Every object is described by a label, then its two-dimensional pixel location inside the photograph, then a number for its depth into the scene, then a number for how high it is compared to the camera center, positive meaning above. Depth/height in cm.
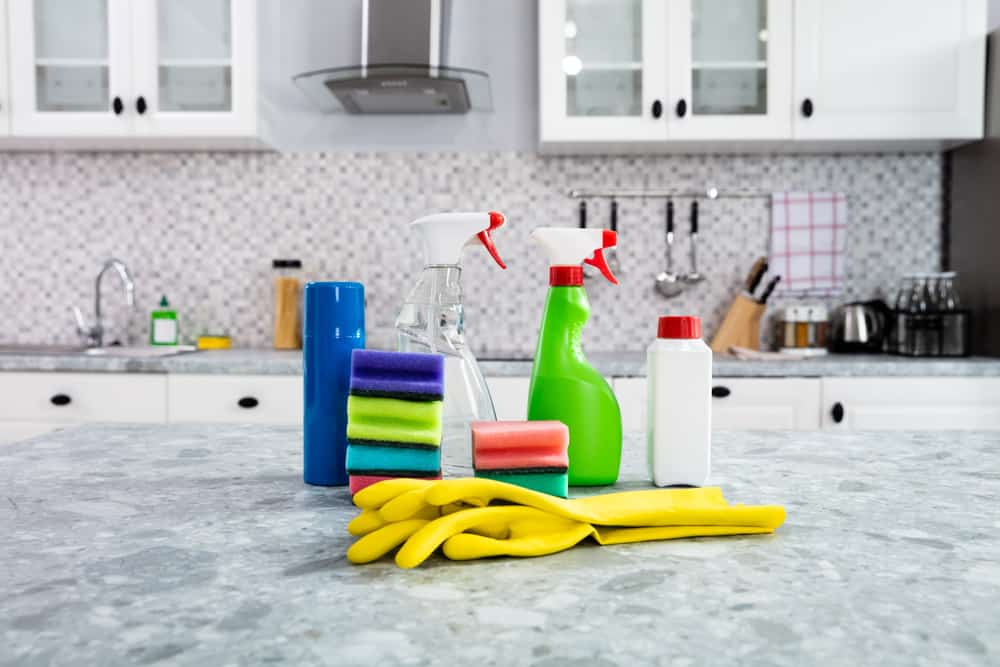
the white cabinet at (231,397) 250 -27
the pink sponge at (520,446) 77 -13
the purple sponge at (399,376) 79 -7
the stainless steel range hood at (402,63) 265 +81
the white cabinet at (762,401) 247 -27
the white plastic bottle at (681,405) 90 -10
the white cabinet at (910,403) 249 -28
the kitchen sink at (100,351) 261 -15
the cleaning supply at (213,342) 302 -13
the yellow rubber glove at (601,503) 67 -17
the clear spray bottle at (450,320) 91 -1
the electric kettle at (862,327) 295 -6
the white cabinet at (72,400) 250 -29
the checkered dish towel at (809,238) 308 +28
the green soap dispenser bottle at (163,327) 299 -7
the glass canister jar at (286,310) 301 -1
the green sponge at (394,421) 79 -11
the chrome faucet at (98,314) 306 -3
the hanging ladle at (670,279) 306 +12
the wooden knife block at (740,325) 297 -5
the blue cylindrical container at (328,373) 92 -7
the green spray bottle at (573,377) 91 -8
